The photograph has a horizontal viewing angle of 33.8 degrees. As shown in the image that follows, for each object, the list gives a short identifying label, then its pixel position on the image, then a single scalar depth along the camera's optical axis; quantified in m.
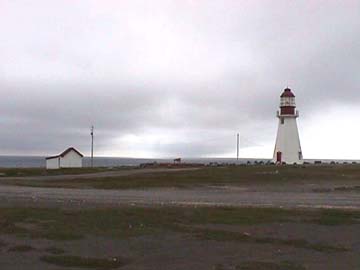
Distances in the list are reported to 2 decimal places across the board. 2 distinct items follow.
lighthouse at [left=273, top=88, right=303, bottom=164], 76.38
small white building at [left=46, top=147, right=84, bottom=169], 72.00
